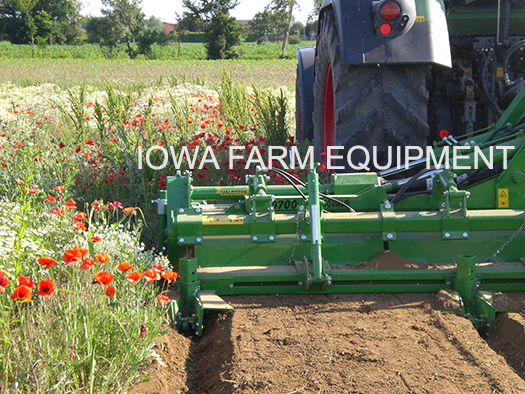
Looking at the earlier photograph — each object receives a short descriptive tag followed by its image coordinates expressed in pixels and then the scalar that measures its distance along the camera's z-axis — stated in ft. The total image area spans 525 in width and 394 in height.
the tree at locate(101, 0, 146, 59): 171.32
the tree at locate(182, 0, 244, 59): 153.17
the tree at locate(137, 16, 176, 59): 159.02
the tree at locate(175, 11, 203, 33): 176.04
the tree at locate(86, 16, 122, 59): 171.22
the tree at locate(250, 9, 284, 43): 207.66
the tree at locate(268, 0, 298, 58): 203.81
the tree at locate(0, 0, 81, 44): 182.42
